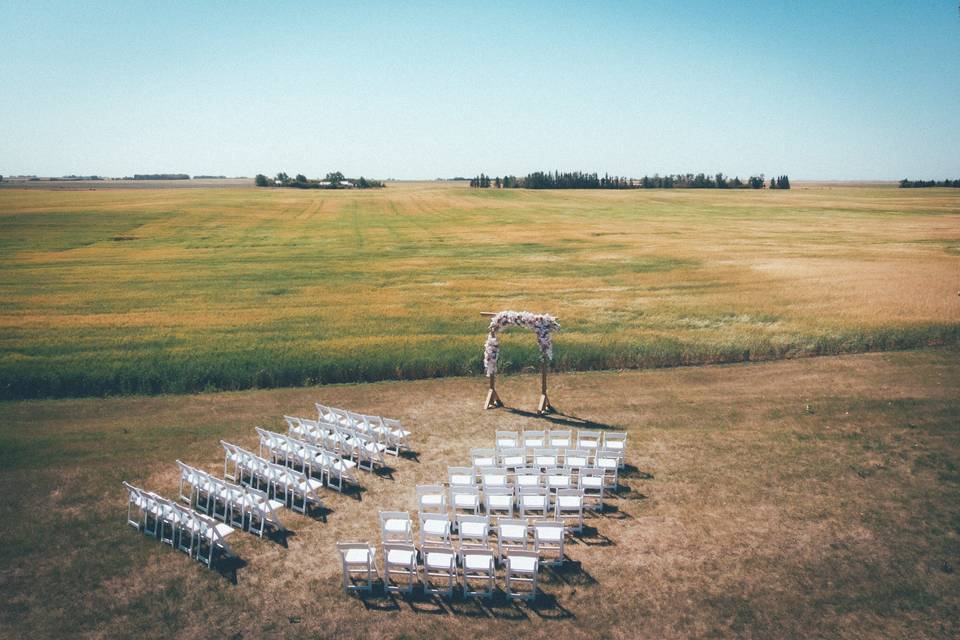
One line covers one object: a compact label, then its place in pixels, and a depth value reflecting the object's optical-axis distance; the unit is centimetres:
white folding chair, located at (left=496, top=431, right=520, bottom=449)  1672
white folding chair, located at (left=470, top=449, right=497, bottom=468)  1552
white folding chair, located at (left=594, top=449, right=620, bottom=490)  1525
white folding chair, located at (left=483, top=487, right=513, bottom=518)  1352
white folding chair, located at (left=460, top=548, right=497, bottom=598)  1130
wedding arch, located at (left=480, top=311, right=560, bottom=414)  2098
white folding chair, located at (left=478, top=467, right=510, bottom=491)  1455
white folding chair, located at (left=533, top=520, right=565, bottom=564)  1212
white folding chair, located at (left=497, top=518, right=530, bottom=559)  1223
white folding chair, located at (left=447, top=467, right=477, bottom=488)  1452
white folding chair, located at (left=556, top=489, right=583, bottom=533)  1336
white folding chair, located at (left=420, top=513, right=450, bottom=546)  1203
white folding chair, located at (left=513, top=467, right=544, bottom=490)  1427
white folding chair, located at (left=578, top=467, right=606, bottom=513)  1423
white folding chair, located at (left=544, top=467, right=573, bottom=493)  1467
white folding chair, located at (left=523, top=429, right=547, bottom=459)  1712
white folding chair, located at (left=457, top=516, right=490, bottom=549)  1227
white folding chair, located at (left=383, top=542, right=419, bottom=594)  1144
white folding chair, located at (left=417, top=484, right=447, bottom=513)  1362
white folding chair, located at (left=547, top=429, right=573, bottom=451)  1679
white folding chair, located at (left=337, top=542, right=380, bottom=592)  1129
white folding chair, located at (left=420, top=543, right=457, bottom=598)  1141
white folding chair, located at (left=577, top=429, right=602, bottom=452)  1634
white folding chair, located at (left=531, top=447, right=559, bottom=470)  1548
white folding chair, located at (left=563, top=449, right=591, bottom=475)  1543
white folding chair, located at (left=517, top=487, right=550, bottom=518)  1357
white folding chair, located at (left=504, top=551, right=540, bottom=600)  1110
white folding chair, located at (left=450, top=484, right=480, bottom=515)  1353
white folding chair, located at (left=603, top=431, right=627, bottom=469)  1591
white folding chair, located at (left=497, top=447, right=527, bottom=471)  1556
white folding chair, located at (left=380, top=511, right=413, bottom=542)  1218
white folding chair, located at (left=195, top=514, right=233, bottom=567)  1220
